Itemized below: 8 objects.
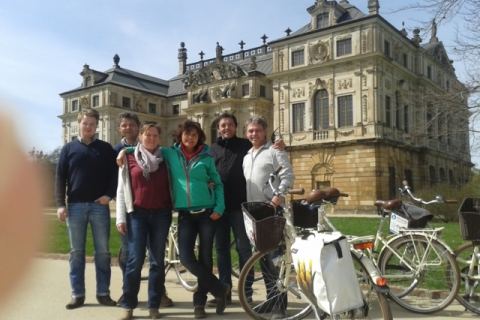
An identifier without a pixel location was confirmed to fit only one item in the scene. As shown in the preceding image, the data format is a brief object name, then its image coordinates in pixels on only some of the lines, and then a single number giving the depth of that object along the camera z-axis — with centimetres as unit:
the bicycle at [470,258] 505
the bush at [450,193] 2297
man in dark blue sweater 554
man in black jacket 538
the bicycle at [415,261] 498
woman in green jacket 501
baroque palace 3475
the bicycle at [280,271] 454
